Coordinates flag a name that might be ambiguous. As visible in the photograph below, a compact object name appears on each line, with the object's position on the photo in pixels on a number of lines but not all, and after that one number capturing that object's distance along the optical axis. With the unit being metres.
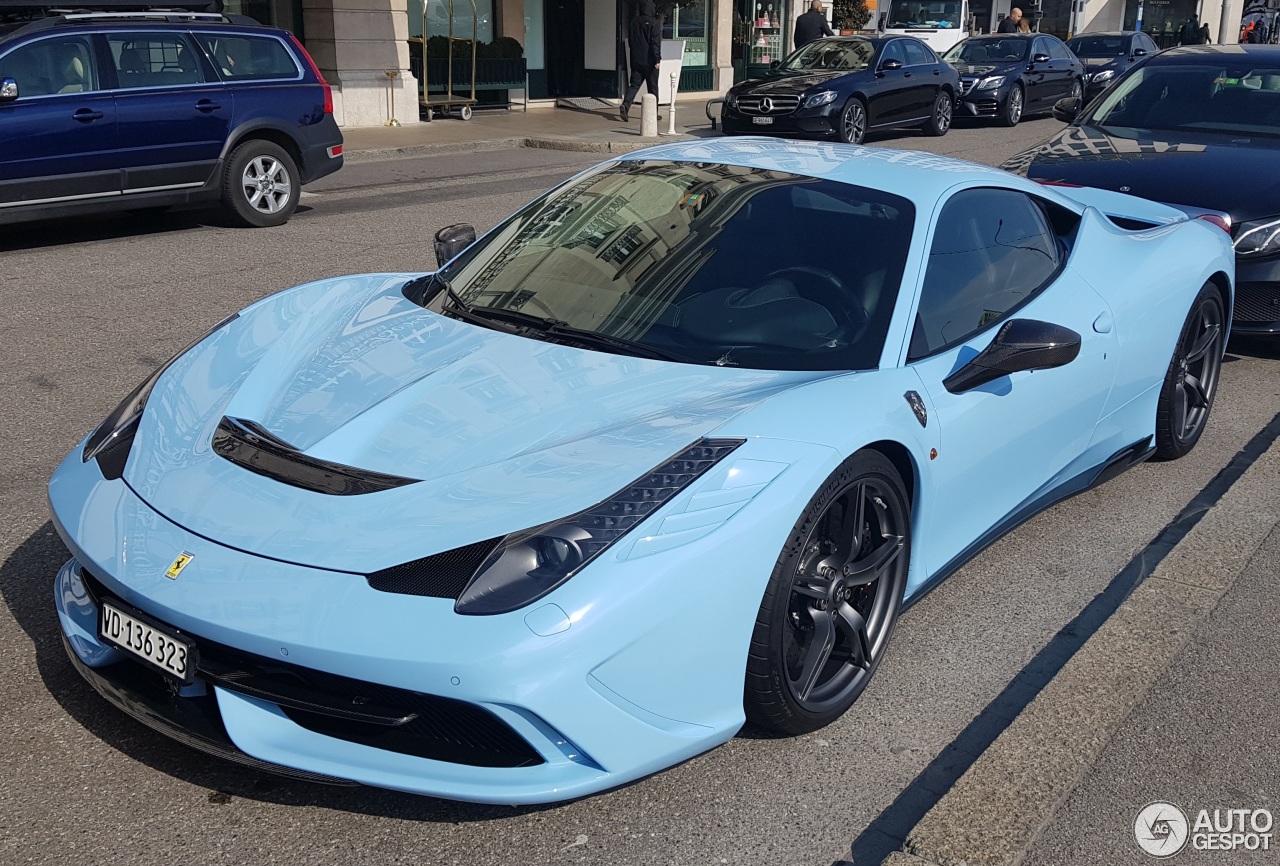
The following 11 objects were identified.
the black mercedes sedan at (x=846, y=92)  17.36
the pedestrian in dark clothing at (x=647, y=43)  19.86
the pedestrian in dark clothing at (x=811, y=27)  22.56
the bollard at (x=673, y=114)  19.55
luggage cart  19.62
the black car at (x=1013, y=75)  21.58
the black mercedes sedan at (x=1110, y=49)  25.45
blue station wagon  9.55
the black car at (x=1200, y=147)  6.71
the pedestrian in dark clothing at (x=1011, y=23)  27.48
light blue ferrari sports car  2.66
